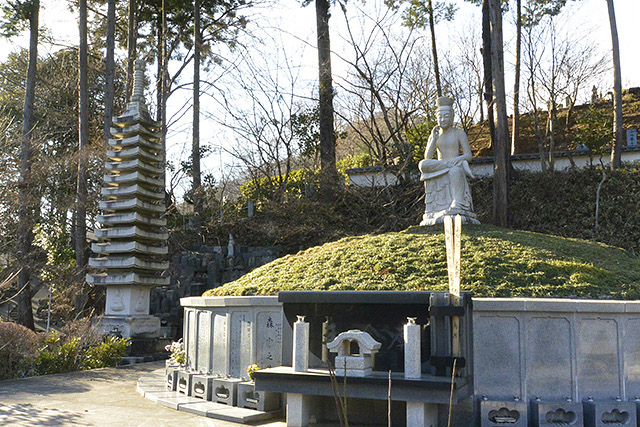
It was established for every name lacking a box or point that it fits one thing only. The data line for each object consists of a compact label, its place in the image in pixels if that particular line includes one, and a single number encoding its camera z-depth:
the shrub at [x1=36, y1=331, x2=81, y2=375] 10.84
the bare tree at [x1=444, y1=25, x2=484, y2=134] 21.16
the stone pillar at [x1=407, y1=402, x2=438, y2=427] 6.11
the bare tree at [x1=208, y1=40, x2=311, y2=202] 21.69
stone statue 11.80
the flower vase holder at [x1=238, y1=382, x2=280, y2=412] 7.48
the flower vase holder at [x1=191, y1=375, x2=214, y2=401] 8.18
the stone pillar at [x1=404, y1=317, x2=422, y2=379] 6.16
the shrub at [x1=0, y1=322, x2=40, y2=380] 10.20
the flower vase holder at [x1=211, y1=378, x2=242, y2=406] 7.84
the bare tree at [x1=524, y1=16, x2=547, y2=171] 21.17
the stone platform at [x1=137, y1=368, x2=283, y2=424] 7.15
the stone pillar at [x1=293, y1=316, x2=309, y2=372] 6.69
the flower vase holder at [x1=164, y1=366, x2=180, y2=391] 8.98
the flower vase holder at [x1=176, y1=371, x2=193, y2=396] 8.56
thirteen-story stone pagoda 13.89
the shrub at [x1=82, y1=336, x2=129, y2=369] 11.84
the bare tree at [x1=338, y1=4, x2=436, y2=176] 19.80
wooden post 6.29
